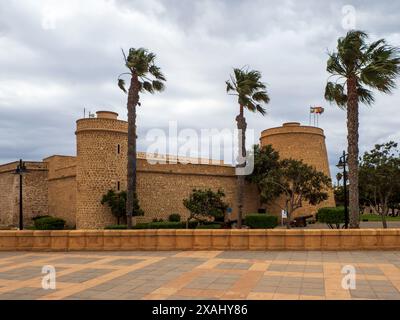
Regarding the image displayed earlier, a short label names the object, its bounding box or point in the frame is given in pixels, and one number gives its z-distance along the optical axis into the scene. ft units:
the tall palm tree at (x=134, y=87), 75.20
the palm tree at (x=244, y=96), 85.53
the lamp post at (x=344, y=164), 73.88
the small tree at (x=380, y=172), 91.40
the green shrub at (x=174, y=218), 116.57
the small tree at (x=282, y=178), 101.65
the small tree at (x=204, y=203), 108.58
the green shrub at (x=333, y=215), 102.73
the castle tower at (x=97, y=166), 102.53
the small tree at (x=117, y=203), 102.17
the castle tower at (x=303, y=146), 134.92
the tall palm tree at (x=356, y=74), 51.01
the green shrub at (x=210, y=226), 105.05
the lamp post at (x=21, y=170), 77.35
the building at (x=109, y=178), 104.01
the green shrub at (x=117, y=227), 91.93
